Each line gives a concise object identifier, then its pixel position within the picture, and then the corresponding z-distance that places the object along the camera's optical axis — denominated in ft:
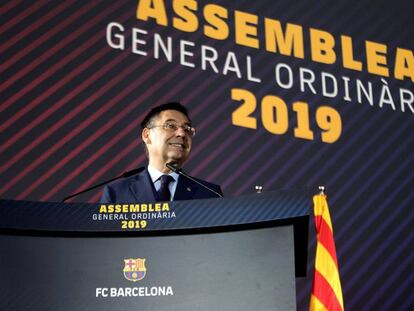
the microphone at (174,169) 7.36
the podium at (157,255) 5.16
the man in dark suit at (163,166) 8.72
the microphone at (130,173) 7.53
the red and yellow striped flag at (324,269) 7.80
